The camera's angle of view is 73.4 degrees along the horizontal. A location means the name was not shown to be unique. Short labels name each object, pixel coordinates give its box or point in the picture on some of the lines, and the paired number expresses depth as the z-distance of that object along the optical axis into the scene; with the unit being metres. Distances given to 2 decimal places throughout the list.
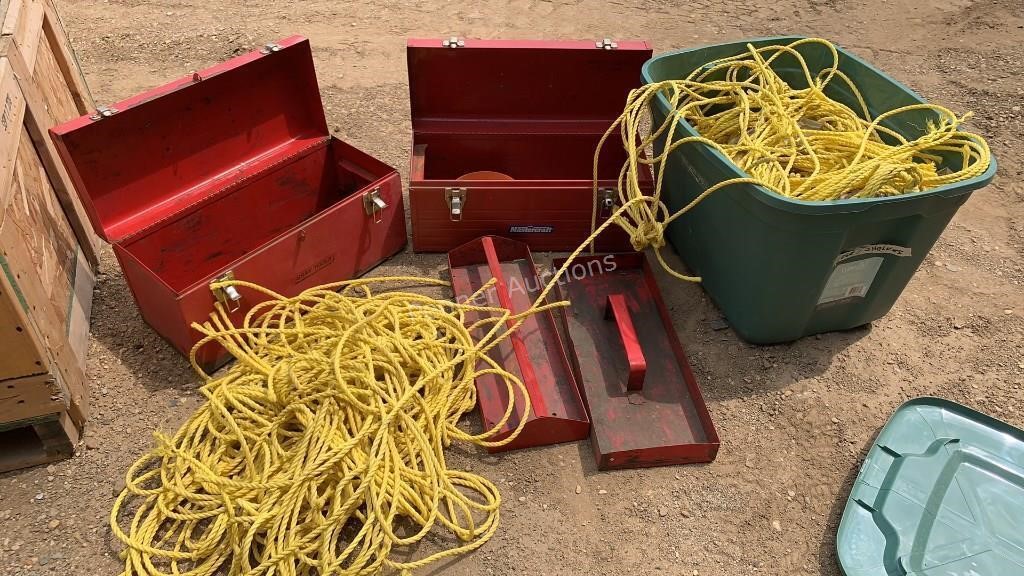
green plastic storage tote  2.56
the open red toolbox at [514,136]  3.32
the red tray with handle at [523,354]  2.72
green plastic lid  2.29
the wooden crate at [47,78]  2.91
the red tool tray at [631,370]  2.69
